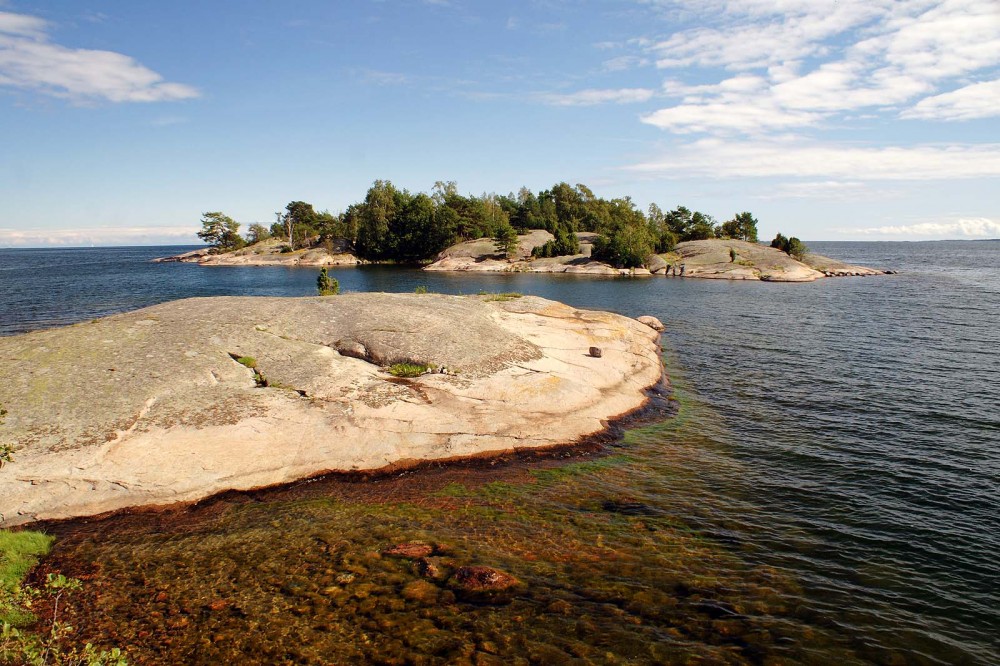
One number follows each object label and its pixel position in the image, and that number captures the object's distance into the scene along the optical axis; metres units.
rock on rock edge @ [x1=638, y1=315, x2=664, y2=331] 49.90
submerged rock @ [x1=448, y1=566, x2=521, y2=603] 13.42
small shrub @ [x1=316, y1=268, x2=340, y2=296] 48.41
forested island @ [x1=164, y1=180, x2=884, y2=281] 118.00
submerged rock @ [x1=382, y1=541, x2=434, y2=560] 15.12
